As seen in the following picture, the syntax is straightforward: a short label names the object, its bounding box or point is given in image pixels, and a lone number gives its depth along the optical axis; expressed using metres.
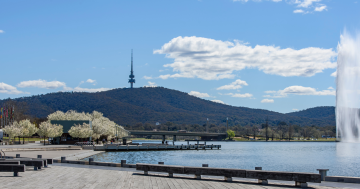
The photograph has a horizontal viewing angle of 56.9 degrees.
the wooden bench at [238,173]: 15.07
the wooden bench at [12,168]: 17.92
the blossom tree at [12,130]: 78.25
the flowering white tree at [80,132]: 91.50
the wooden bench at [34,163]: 21.25
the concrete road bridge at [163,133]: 165.30
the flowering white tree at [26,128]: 81.81
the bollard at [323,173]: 16.88
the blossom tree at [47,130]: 82.88
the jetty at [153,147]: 83.95
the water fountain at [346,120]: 102.06
